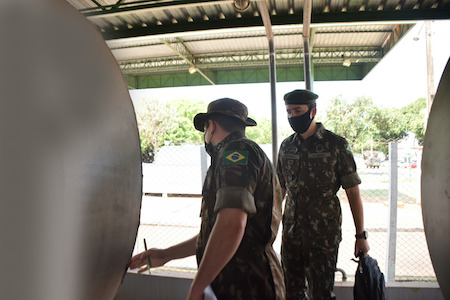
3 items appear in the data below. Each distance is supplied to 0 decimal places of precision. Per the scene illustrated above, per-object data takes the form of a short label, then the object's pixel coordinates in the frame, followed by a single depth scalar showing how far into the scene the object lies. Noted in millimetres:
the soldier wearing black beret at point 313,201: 2141
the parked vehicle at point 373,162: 15297
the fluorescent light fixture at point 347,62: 9523
